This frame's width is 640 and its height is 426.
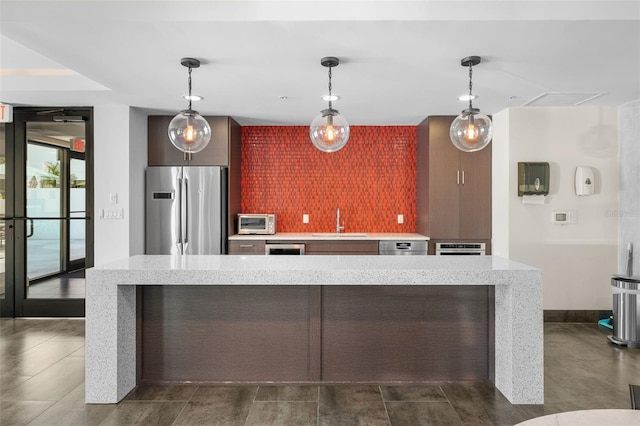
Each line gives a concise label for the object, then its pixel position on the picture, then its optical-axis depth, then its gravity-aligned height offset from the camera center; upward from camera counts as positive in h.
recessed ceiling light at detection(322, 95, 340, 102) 4.10 +1.07
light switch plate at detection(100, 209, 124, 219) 5.03 -0.04
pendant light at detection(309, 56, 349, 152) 3.18 +0.56
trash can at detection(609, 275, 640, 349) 4.17 -0.95
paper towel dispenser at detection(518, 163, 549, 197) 4.97 +0.35
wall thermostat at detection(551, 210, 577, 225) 5.08 -0.08
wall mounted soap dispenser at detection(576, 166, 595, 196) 4.98 +0.32
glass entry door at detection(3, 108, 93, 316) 5.15 -0.01
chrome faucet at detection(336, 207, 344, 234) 6.12 -0.18
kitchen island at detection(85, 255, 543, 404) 3.23 -0.86
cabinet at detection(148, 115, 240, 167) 5.54 +0.77
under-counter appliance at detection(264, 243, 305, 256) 5.49 -0.45
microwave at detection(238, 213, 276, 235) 5.72 -0.16
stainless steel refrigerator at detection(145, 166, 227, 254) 5.39 +0.02
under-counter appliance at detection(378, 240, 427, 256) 5.49 -0.44
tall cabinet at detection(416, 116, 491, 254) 5.48 +0.22
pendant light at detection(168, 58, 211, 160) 3.21 +0.56
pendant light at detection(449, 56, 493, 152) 3.13 +0.56
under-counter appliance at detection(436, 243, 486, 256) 5.48 -0.45
